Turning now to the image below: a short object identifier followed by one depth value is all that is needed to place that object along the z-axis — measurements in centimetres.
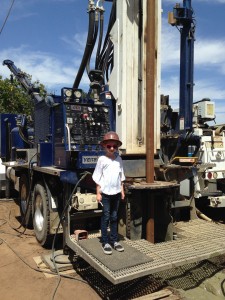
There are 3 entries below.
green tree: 2092
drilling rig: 476
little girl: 454
